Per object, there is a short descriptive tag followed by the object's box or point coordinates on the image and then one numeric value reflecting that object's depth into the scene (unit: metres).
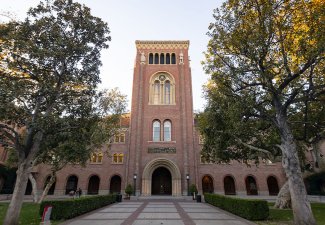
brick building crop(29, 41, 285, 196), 28.92
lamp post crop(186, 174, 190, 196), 27.38
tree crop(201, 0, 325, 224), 9.93
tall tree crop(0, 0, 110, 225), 9.36
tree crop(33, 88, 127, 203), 11.11
